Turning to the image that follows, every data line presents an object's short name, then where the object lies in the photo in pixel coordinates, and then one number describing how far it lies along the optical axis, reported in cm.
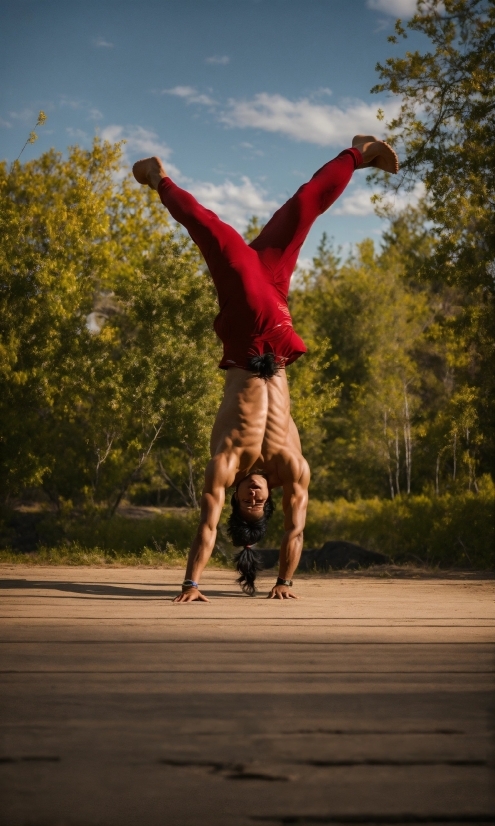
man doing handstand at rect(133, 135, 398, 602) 541
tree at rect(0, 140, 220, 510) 1250
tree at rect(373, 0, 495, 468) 1077
